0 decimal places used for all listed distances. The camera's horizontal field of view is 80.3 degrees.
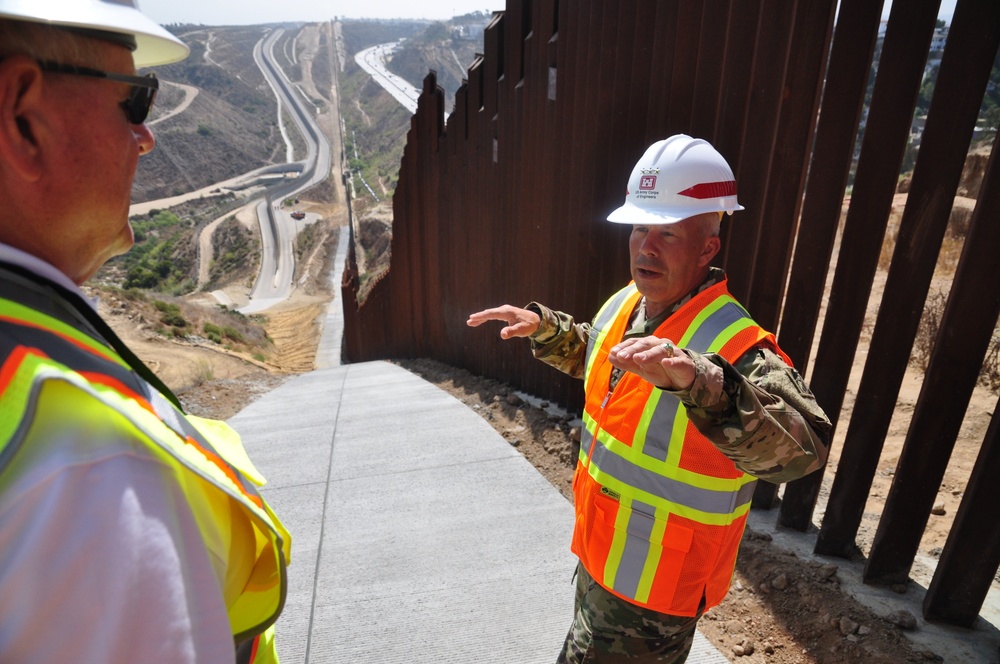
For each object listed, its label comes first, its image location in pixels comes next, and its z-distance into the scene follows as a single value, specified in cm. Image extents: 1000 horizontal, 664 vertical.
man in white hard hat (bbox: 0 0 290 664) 69
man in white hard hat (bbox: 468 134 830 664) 162
